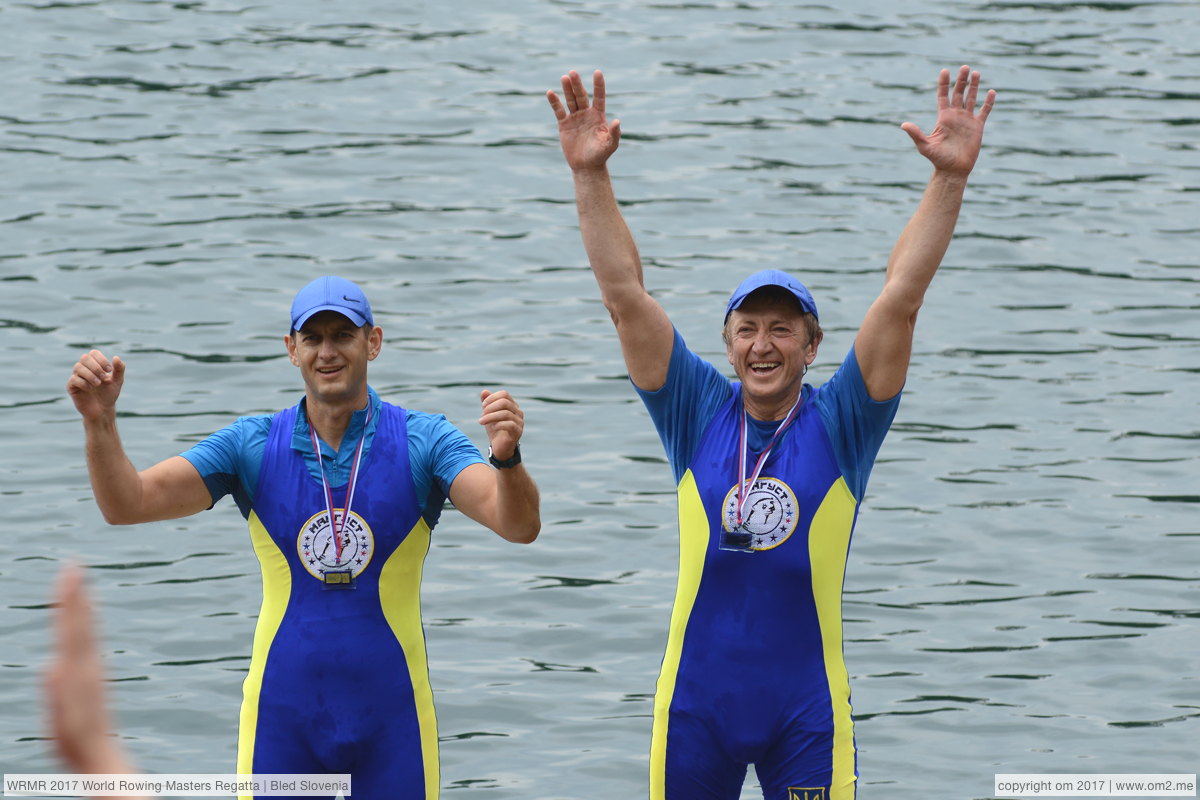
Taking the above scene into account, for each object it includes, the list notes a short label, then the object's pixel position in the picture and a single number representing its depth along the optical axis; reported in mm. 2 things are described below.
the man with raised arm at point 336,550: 13594
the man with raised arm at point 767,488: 13781
